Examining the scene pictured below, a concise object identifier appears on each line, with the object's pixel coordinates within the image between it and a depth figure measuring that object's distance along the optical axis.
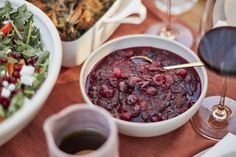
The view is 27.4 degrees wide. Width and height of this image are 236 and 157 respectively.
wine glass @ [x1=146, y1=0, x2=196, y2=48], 1.17
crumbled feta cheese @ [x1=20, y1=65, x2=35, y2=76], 0.86
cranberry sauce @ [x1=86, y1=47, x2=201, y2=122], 0.90
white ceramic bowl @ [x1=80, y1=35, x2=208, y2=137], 0.87
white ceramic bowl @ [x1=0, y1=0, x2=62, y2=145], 0.77
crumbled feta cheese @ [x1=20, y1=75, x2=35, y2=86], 0.84
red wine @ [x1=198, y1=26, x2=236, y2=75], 0.83
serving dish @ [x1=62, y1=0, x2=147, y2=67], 1.02
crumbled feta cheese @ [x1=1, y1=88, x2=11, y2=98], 0.83
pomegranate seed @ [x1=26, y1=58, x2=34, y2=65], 0.90
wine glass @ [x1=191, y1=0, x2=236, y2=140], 0.84
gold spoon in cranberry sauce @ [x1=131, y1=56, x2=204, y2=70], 0.96
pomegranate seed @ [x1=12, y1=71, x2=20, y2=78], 0.88
